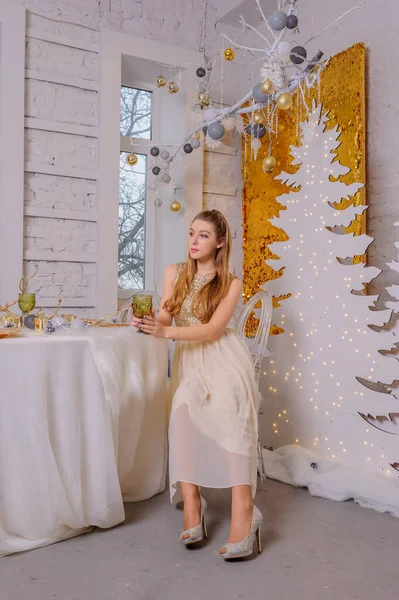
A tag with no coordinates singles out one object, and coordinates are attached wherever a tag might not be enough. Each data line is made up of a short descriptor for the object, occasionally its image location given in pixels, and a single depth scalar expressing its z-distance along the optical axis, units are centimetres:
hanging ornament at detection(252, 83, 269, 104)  307
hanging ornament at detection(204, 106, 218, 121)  359
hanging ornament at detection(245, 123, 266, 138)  357
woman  225
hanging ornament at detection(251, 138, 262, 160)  366
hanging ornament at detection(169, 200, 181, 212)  387
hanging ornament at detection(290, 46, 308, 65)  305
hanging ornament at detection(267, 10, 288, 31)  279
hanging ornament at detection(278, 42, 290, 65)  292
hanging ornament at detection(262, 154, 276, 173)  340
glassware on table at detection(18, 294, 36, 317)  260
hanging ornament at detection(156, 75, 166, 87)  371
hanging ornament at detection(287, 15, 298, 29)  284
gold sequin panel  312
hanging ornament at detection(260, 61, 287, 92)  300
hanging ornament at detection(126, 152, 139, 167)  362
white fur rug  275
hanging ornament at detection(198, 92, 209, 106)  365
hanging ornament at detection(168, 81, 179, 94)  371
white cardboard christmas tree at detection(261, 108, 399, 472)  293
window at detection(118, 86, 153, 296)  410
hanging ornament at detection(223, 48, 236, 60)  335
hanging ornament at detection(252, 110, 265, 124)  332
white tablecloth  216
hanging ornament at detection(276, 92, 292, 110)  300
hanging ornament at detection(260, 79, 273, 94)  296
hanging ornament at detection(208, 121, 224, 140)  342
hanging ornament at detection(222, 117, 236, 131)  354
